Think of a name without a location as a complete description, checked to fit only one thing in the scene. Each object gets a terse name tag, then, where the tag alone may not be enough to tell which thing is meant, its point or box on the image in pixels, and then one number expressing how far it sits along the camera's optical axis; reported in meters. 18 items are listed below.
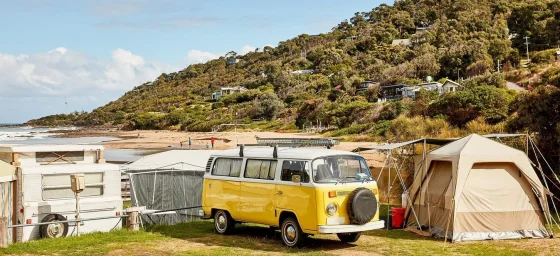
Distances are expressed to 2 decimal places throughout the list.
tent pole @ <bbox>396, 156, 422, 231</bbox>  15.53
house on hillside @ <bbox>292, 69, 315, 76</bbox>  140.50
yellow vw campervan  12.36
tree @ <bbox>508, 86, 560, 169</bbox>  19.12
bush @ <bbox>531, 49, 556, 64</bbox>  78.50
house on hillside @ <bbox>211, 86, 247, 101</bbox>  137.32
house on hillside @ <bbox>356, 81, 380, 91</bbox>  98.34
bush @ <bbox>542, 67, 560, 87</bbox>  19.50
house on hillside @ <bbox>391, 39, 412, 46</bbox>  131.50
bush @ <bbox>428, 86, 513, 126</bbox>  47.25
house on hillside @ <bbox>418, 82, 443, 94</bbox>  77.34
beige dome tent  14.12
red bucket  16.47
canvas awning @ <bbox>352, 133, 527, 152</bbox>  16.30
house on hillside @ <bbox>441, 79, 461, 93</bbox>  72.06
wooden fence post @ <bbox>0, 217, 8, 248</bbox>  12.54
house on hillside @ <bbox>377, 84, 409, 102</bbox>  87.14
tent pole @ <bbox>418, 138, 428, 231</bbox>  15.61
